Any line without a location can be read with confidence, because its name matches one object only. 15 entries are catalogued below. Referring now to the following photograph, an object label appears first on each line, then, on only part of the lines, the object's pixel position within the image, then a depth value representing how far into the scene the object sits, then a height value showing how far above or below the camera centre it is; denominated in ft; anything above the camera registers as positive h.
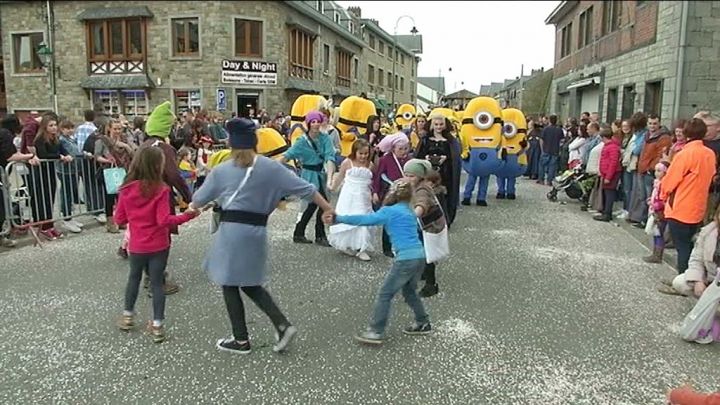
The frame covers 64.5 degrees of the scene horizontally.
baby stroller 36.88 -3.42
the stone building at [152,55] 87.35 +11.16
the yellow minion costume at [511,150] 37.73 -1.30
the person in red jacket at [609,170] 30.68 -2.03
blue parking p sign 72.74 +3.40
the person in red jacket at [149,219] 14.15 -2.35
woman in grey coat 12.45 -1.63
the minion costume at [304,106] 33.99 +1.30
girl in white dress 21.84 -2.86
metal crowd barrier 24.27 -3.12
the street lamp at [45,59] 89.37 +10.08
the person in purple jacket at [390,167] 21.42 -1.43
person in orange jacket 17.08 -1.63
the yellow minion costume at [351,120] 34.53 +0.47
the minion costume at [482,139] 35.35 -0.57
